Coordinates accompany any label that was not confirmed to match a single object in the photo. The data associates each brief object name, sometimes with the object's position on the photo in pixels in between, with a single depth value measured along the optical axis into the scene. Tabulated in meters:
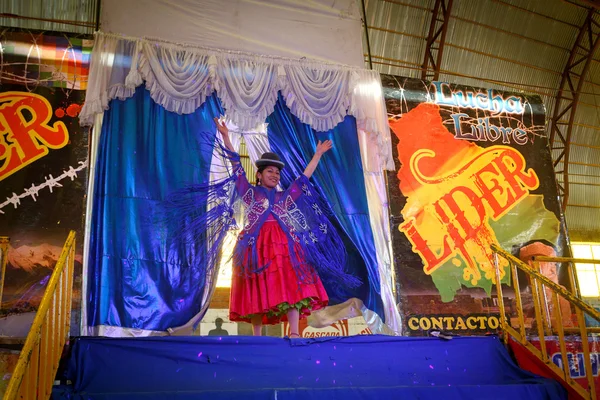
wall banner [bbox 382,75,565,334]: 5.83
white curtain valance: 5.36
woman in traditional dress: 4.64
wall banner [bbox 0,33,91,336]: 4.76
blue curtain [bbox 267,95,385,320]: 5.47
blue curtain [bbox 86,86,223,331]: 4.80
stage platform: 3.51
